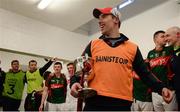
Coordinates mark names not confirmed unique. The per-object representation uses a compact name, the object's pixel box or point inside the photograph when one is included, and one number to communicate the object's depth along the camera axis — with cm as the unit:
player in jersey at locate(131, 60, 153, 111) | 183
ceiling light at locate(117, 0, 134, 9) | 274
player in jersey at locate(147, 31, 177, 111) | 161
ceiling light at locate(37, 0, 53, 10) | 265
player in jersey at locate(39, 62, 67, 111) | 232
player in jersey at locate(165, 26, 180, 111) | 124
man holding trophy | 80
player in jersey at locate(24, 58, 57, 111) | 255
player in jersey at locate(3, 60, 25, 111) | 257
